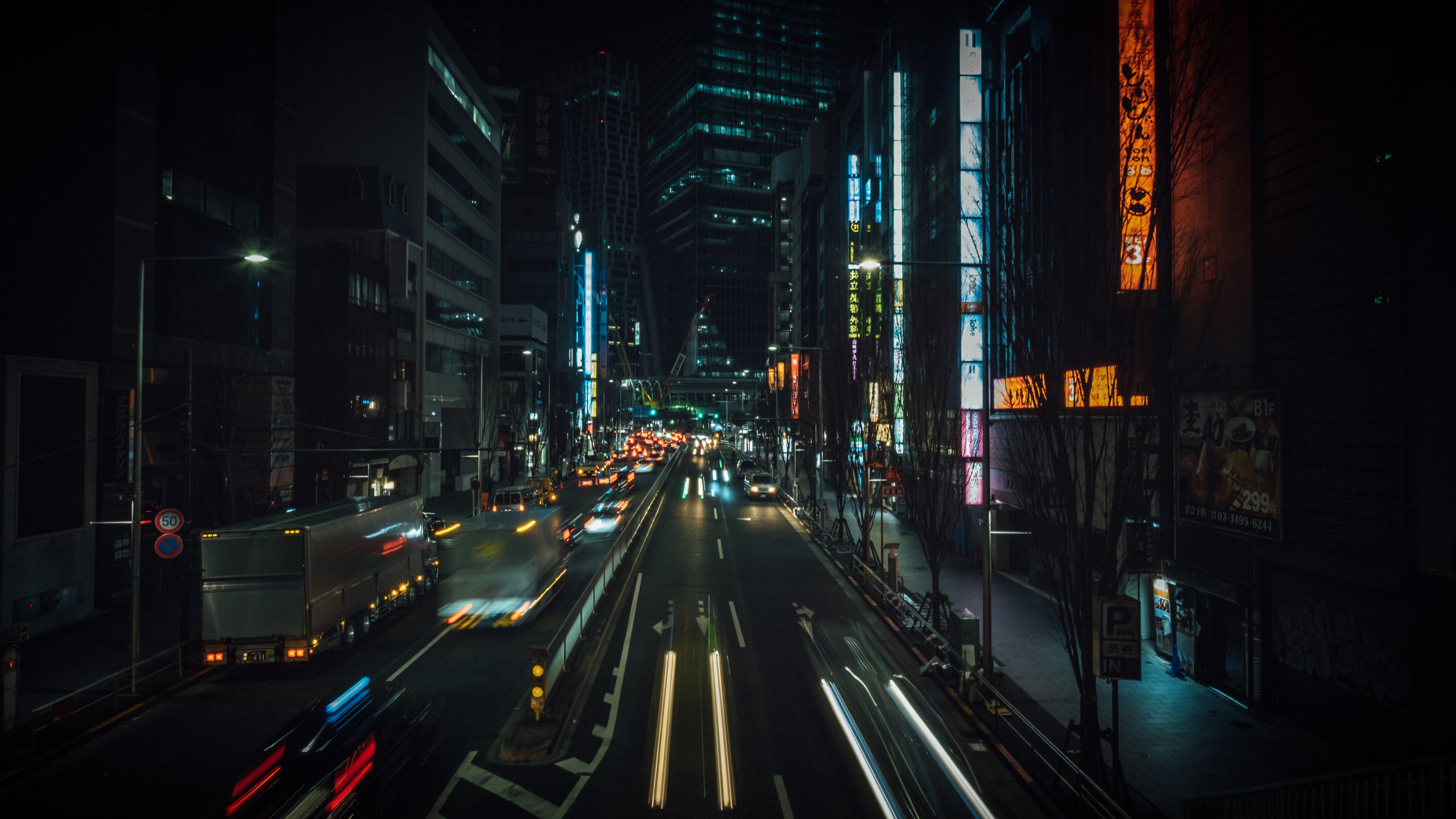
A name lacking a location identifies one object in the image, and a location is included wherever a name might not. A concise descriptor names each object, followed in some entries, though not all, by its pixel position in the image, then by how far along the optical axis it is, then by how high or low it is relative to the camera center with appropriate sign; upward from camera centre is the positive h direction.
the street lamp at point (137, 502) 13.80 -1.71
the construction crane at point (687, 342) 162.88 +20.29
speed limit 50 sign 14.81 -2.22
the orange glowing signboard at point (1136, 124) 11.12 +5.45
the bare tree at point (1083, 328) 9.20 +1.36
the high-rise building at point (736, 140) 173.88 +73.09
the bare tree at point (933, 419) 18.67 +0.13
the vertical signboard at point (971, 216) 25.14 +7.81
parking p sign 8.85 -2.77
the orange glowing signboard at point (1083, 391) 9.24 +0.49
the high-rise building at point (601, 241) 129.75 +37.70
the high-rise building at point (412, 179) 46.19 +18.14
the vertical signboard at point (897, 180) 39.47 +14.06
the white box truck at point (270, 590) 13.87 -3.47
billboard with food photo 12.22 -0.68
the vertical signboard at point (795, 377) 59.28 +4.23
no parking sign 14.49 -2.67
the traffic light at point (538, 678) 11.42 -4.27
